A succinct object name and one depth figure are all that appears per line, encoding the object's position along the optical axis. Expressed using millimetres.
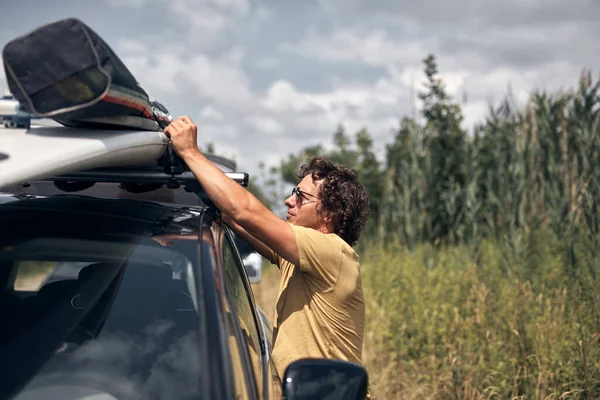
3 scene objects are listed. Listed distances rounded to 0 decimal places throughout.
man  2834
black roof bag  2031
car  2020
